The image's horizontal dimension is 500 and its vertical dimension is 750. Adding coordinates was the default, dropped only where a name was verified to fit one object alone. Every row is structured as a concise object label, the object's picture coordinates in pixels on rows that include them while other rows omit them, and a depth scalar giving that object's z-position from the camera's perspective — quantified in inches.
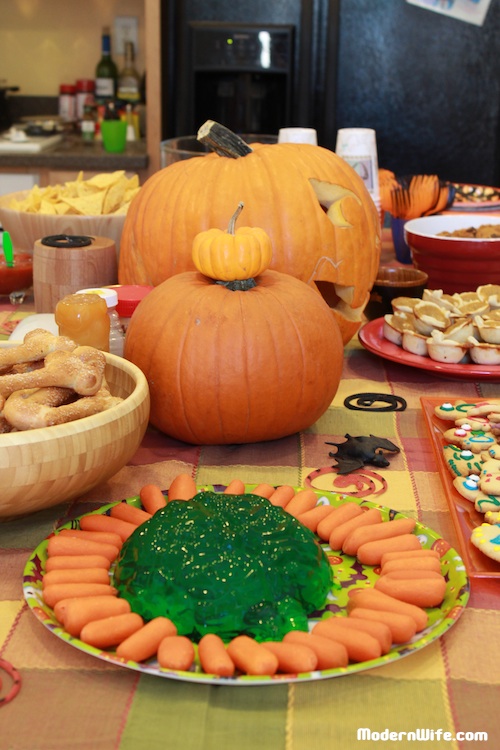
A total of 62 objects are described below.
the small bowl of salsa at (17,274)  65.6
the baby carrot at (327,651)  25.0
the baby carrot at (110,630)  25.8
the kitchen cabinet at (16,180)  140.9
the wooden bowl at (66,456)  31.5
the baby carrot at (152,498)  34.3
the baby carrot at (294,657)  24.7
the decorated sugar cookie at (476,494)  34.7
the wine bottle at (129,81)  161.8
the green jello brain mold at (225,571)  26.7
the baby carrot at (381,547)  31.1
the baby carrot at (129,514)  33.2
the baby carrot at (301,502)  34.1
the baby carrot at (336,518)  32.8
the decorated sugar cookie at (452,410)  43.9
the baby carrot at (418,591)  28.3
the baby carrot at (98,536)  31.5
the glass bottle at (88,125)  160.4
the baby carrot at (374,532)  31.8
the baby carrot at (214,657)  24.6
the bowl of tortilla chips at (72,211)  65.6
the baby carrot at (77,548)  30.6
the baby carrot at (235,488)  35.0
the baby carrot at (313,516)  33.4
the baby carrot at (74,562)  29.5
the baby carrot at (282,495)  34.8
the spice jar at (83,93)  167.2
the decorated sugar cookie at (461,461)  38.0
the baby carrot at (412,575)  28.9
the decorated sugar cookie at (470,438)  40.0
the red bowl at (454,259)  64.2
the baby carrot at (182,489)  34.7
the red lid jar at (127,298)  50.7
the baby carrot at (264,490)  35.4
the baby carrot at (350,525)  32.2
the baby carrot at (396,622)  26.2
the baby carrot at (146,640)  25.2
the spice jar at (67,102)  168.7
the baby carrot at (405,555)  30.5
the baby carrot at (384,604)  27.1
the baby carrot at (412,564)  29.6
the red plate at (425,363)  51.3
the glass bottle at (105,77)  163.8
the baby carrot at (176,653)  24.7
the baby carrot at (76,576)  28.5
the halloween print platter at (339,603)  24.5
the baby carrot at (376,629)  25.9
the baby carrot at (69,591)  27.8
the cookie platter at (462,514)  31.6
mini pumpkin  43.3
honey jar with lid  42.5
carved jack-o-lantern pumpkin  52.2
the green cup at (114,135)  144.5
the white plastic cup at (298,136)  71.9
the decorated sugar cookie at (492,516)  33.7
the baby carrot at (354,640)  25.3
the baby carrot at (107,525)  32.3
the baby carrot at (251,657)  24.5
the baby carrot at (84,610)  26.4
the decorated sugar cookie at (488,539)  31.2
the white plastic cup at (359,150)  72.0
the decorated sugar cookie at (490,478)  35.3
